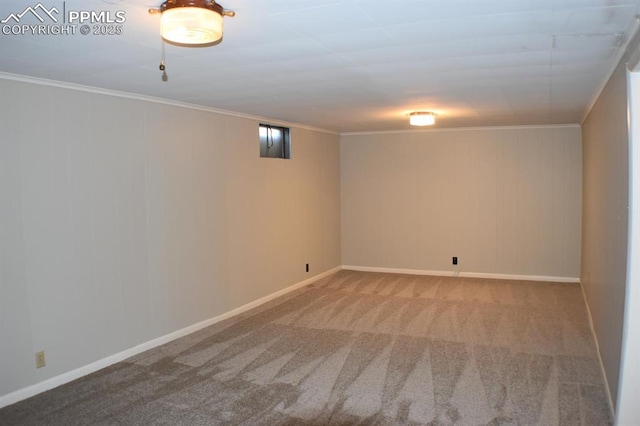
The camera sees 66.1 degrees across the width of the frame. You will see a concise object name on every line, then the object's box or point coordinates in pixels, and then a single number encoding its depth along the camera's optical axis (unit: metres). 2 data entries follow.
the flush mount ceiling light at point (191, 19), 1.98
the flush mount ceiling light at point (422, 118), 5.42
